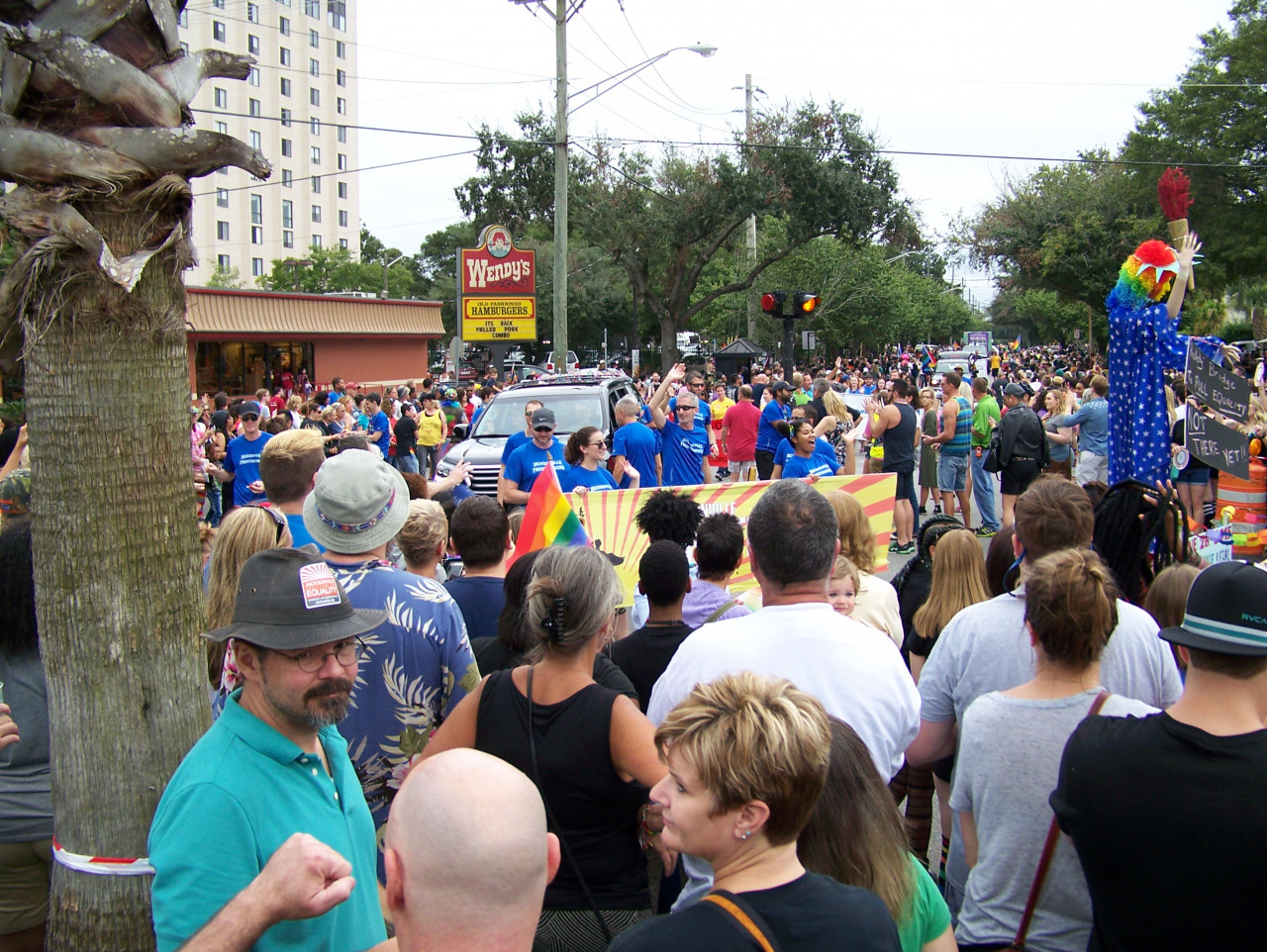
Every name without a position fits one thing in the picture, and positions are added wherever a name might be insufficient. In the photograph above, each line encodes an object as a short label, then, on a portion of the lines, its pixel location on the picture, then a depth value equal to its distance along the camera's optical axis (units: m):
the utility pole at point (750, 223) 34.28
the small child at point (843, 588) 4.17
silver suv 12.97
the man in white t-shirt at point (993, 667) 3.26
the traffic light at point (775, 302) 14.88
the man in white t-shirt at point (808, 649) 2.95
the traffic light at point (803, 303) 14.83
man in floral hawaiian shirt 3.43
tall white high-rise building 75.88
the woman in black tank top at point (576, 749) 2.84
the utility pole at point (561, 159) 19.72
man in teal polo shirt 2.12
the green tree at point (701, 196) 33.22
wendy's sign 20.73
